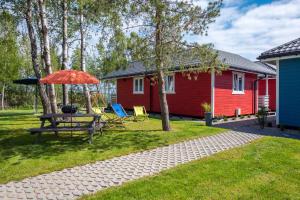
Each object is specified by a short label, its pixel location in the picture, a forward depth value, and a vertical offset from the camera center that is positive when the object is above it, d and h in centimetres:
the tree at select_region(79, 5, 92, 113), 1464 +233
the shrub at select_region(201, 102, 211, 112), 1364 -35
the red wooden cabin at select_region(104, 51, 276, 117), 1463 +56
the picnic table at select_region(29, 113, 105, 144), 794 -85
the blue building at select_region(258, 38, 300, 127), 1042 +79
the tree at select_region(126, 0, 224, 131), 866 +233
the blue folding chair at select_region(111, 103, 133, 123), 1138 -49
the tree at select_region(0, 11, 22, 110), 2448 +314
